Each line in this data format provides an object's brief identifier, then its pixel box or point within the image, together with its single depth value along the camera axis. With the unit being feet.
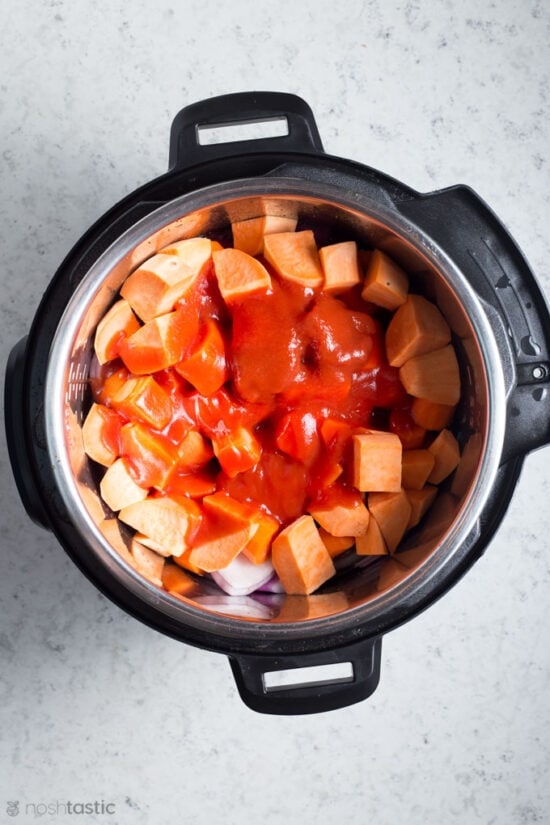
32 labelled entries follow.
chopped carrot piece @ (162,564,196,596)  3.46
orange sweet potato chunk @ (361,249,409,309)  3.49
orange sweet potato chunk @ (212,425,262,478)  3.56
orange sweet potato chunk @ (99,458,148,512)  3.45
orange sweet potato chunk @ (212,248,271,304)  3.45
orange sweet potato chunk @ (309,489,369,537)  3.54
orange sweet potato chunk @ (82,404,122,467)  3.43
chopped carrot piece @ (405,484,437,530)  3.59
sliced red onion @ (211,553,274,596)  3.60
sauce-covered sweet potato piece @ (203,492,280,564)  3.53
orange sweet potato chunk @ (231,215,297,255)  3.51
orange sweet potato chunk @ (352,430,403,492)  3.45
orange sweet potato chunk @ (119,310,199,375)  3.42
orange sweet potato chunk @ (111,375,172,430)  3.46
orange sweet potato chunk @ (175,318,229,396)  3.50
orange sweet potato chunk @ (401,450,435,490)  3.59
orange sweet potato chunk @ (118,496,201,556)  3.51
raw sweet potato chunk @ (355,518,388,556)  3.57
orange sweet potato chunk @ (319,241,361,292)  3.49
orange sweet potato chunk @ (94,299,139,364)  3.42
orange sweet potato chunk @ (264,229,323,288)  3.50
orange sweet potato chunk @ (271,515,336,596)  3.48
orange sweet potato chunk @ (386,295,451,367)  3.48
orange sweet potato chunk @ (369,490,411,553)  3.56
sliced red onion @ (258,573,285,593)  3.67
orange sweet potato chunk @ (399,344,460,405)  3.52
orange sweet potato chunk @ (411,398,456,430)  3.59
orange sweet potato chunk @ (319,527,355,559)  3.62
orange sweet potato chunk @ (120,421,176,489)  3.47
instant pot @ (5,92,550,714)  3.27
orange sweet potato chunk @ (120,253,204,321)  3.37
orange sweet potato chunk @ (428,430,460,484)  3.55
